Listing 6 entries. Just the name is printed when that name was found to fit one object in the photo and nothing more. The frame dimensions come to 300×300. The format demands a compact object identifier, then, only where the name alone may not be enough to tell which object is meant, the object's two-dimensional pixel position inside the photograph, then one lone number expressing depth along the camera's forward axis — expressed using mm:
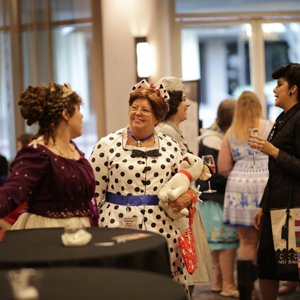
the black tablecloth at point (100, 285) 3841
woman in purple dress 5676
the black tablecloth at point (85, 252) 4801
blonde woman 9547
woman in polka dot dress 6608
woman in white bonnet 7651
